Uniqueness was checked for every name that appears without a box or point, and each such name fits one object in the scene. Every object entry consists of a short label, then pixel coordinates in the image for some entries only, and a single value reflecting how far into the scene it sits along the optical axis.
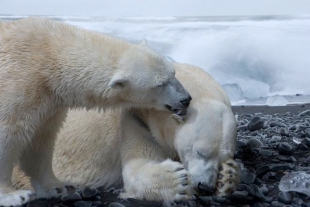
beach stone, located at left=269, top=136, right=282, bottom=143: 8.96
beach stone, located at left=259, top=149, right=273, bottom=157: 7.99
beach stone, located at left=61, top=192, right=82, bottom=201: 6.51
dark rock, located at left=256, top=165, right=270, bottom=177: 7.14
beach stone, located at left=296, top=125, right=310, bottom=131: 9.79
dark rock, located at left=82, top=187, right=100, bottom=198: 6.65
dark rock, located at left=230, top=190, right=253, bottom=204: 6.20
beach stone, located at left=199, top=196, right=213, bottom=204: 6.22
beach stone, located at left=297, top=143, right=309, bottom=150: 8.30
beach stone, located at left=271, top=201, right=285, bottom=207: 6.08
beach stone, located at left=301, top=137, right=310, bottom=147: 8.41
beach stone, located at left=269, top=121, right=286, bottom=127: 10.44
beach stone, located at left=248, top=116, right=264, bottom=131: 9.97
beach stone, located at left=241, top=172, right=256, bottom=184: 6.77
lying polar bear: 6.33
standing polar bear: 6.22
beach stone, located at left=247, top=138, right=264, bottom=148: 8.48
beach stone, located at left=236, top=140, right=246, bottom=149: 8.44
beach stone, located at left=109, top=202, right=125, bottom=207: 6.21
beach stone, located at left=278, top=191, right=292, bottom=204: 6.15
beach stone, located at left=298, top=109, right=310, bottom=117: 11.66
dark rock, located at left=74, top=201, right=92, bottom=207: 6.30
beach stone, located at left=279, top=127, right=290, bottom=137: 9.47
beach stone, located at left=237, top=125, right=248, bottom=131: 10.06
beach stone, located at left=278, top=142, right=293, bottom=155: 8.05
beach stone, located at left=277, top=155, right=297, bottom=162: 7.74
